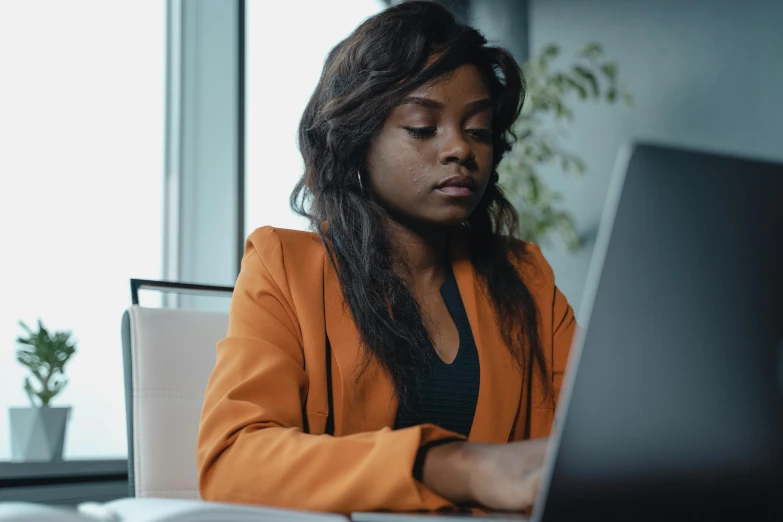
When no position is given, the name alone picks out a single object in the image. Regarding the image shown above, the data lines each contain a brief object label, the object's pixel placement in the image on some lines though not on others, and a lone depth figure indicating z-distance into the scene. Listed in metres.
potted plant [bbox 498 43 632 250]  3.00
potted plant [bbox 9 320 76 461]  1.73
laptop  0.45
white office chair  1.11
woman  1.09
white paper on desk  0.52
